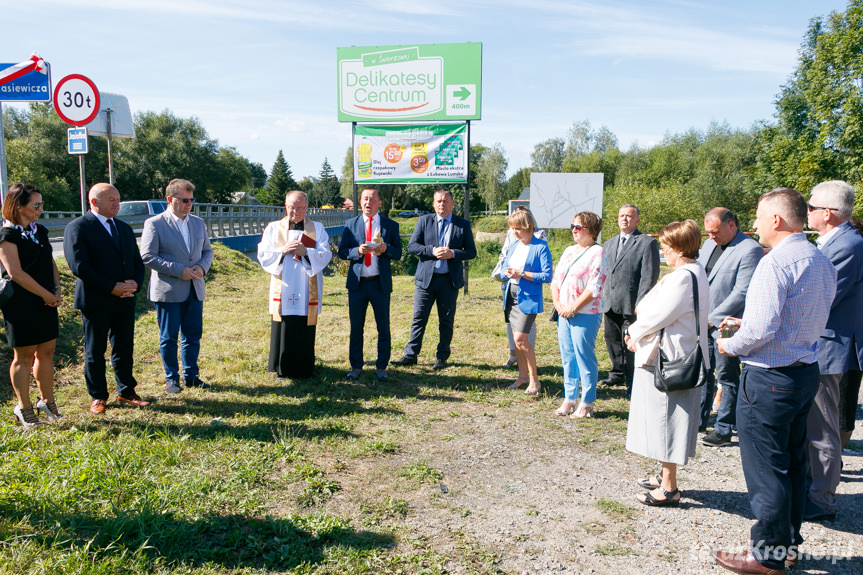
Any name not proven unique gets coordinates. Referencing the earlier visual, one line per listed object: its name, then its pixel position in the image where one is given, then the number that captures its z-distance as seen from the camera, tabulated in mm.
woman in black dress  4492
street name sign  5922
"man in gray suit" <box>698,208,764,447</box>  4605
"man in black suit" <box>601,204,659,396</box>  5852
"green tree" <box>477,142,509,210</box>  81125
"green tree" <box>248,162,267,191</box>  137500
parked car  25756
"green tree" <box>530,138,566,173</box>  77250
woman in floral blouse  5082
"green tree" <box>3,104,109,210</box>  41844
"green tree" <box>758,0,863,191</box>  33375
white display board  14680
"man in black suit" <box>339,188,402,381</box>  6359
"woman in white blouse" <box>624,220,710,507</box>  3473
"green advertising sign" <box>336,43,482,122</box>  11820
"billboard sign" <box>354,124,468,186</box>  12320
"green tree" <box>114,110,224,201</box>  58188
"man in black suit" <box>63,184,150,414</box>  5031
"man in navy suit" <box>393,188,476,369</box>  6891
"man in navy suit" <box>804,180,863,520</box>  3541
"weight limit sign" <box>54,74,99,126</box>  7391
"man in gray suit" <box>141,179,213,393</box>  5703
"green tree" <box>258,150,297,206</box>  90250
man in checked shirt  2832
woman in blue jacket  5797
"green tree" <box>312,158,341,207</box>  102931
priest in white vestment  6137
